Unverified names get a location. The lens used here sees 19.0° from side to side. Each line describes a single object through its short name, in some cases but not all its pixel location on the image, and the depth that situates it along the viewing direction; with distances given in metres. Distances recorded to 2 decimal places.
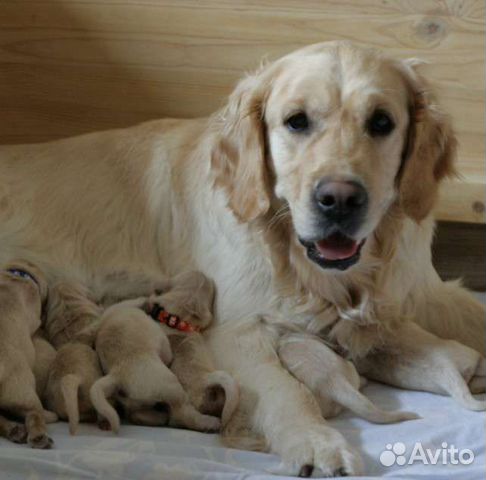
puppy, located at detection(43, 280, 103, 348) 1.19
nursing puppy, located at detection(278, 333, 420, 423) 1.12
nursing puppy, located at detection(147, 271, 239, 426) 1.13
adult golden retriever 1.12
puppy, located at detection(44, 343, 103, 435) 1.09
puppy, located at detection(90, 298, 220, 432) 1.10
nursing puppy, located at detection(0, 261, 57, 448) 1.07
